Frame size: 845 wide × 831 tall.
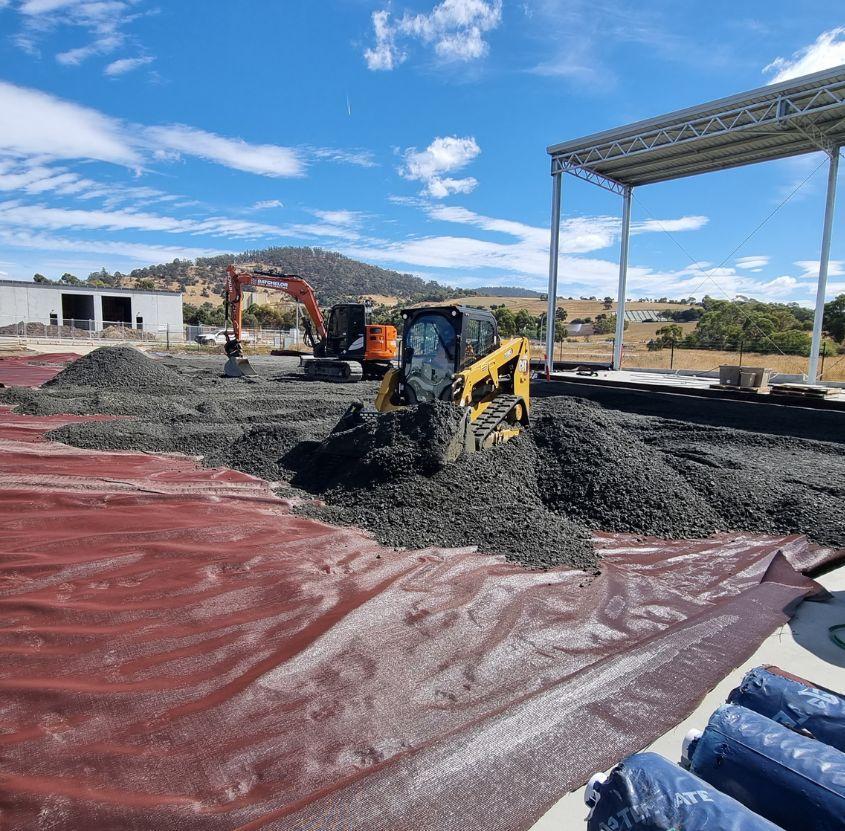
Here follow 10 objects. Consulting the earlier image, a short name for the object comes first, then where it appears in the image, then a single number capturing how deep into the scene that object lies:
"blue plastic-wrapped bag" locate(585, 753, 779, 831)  1.68
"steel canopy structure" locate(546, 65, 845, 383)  15.80
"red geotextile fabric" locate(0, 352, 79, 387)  17.44
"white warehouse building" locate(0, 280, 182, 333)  42.44
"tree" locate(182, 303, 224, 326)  62.58
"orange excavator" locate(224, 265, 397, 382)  19.33
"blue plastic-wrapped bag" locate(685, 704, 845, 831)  1.80
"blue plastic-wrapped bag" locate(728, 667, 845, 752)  2.26
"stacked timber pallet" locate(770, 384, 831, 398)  14.03
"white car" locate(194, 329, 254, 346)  43.66
